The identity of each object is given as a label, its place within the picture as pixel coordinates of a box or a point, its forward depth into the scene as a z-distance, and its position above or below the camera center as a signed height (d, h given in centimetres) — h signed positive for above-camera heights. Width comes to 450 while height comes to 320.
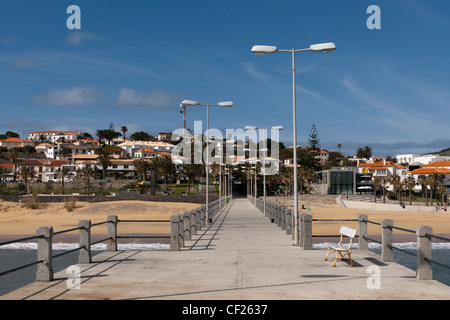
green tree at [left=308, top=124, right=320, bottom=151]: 17188 +1226
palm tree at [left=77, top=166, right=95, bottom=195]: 10878 +37
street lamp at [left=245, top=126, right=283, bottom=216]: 3901 +400
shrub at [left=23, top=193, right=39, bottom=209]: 7862 -466
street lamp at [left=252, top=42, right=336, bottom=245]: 1667 +465
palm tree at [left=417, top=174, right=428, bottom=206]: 10421 -253
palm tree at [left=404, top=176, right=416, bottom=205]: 10090 -260
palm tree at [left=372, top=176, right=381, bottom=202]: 10516 -193
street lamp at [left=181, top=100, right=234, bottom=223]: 2812 +453
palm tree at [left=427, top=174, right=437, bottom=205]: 10330 -222
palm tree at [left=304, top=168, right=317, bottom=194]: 12381 -94
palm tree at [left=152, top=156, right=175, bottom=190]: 12219 +223
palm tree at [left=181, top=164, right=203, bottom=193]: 11830 +124
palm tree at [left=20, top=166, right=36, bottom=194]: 10794 +50
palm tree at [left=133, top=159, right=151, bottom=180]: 13012 +237
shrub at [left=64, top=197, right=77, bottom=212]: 7319 -520
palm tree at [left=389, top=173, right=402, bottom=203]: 10144 -215
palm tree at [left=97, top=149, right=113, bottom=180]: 13288 +399
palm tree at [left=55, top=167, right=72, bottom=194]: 10805 +52
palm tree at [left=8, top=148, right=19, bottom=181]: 14392 +594
